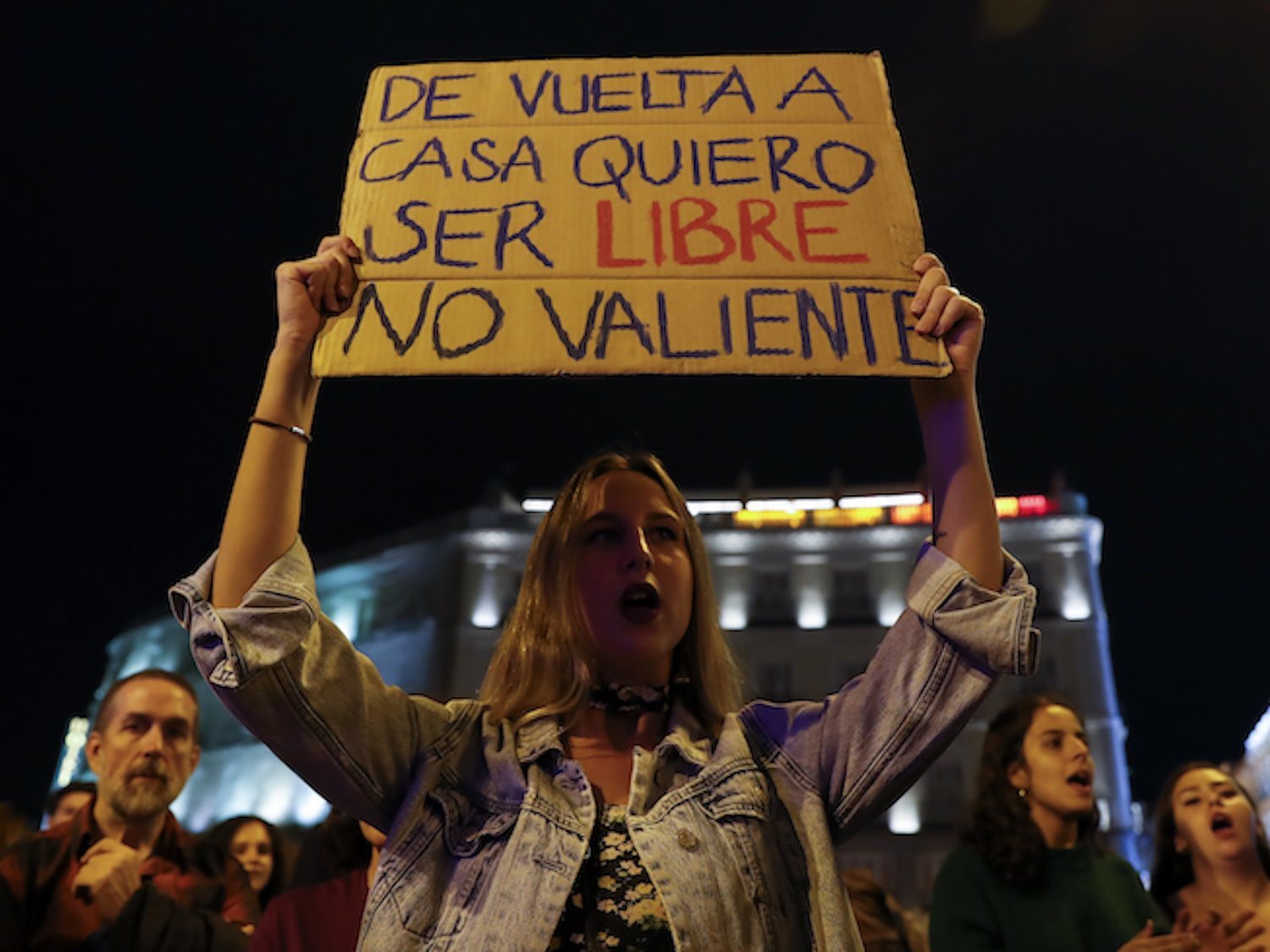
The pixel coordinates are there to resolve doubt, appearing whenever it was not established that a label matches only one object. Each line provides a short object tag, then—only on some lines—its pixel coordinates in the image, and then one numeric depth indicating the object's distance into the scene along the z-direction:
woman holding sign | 1.82
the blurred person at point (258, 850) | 5.27
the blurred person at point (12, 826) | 4.41
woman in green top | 3.66
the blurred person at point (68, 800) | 5.53
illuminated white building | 35.47
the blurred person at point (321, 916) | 3.18
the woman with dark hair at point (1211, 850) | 4.02
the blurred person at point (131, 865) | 3.28
